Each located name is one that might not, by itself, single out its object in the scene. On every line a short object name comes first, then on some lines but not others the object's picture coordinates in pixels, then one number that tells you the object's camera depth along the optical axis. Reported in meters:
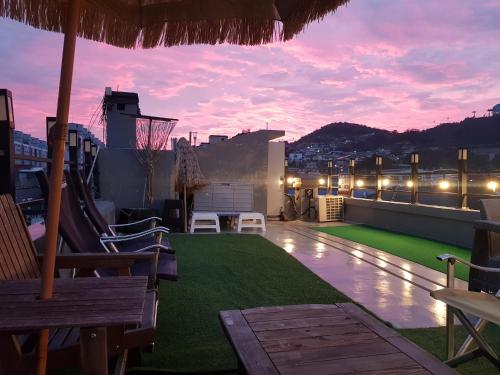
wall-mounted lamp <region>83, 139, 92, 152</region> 6.91
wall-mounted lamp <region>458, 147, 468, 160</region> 7.27
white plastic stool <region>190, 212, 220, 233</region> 8.23
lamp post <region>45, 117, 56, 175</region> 4.35
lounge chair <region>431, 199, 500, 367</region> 2.07
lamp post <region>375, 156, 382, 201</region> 9.60
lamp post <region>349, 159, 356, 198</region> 10.86
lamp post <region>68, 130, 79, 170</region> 5.00
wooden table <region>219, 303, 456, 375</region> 1.47
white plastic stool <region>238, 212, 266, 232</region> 8.52
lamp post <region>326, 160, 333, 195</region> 11.69
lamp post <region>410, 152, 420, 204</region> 8.44
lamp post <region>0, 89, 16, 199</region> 2.39
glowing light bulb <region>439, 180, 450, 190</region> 8.00
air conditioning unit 10.48
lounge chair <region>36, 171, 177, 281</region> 2.65
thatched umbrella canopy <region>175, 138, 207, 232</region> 8.78
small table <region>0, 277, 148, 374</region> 1.27
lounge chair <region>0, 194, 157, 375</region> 1.42
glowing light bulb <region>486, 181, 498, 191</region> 7.20
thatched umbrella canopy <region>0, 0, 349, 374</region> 2.13
